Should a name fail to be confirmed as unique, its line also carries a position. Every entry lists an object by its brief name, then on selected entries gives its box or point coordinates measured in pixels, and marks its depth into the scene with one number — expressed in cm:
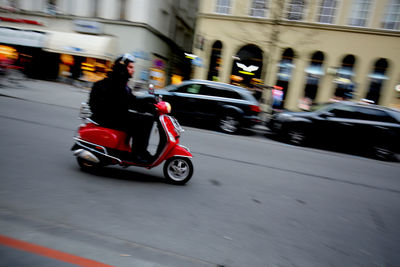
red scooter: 421
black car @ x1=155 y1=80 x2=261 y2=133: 996
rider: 404
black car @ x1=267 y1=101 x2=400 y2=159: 930
